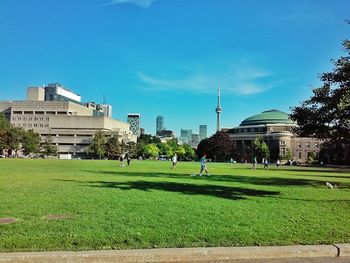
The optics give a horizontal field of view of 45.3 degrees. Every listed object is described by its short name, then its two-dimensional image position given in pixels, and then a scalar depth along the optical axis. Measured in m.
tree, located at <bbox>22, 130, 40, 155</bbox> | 131.38
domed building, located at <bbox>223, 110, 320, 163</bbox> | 182.88
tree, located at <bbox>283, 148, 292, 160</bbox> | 174.38
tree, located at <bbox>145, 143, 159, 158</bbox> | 189.00
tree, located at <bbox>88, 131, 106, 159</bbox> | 163.41
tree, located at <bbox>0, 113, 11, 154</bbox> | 116.12
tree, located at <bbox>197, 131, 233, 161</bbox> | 155.12
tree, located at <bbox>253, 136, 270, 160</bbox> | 163.48
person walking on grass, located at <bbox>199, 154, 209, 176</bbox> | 37.11
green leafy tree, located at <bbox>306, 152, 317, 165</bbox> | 155.44
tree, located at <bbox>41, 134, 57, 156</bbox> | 150.60
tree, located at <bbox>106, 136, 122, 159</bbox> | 165.25
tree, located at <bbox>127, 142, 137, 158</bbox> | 175.74
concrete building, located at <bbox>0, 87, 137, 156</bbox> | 194.62
